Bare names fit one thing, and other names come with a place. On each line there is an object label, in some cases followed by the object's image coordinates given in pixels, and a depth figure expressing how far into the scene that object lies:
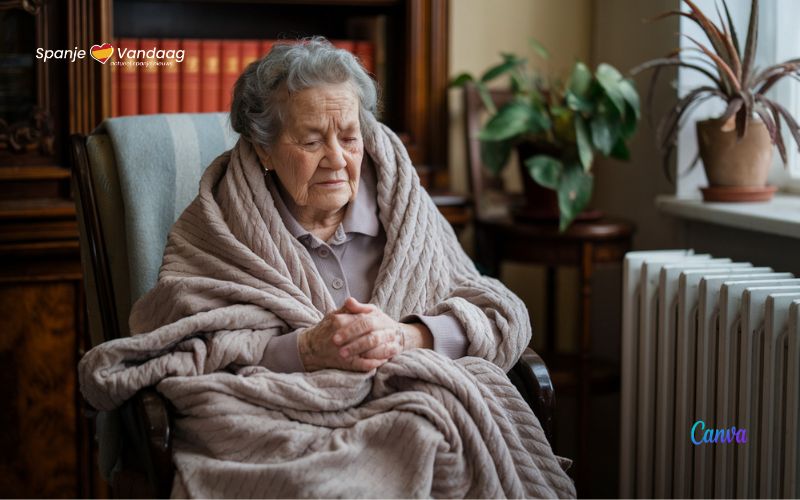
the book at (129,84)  2.60
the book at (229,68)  2.70
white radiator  1.82
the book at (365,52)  2.81
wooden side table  2.50
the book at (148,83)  2.62
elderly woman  1.52
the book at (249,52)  2.71
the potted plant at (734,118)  2.20
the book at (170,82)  2.65
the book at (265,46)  2.72
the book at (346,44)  2.79
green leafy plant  2.43
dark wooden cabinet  2.41
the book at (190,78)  2.67
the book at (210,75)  2.68
